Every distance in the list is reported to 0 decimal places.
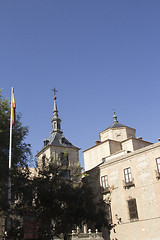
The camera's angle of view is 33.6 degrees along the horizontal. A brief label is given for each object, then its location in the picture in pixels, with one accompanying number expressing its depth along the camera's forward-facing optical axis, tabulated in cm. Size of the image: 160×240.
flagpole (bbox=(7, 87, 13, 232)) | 1430
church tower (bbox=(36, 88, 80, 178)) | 4206
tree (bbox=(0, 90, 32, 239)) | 2365
